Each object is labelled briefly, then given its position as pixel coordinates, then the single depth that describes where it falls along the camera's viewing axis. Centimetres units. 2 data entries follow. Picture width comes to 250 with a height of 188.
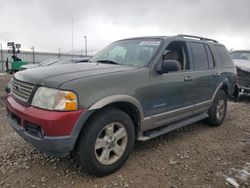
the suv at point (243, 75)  845
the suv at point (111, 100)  257
